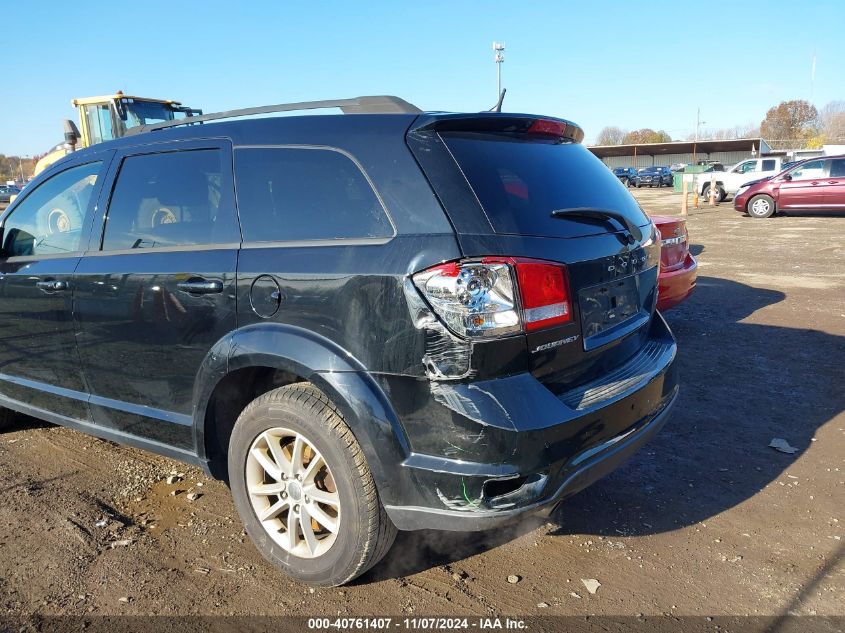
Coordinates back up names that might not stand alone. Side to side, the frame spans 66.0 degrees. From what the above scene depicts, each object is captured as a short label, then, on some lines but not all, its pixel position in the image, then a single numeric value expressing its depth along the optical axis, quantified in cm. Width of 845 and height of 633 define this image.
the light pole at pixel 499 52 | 4066
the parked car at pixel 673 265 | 582
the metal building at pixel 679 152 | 5938
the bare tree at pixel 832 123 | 9938
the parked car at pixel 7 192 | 4319
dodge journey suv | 230
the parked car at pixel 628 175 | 4806
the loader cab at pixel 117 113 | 1433
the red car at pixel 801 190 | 1752
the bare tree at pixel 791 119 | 9775
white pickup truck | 2736
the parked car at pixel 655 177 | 4803
